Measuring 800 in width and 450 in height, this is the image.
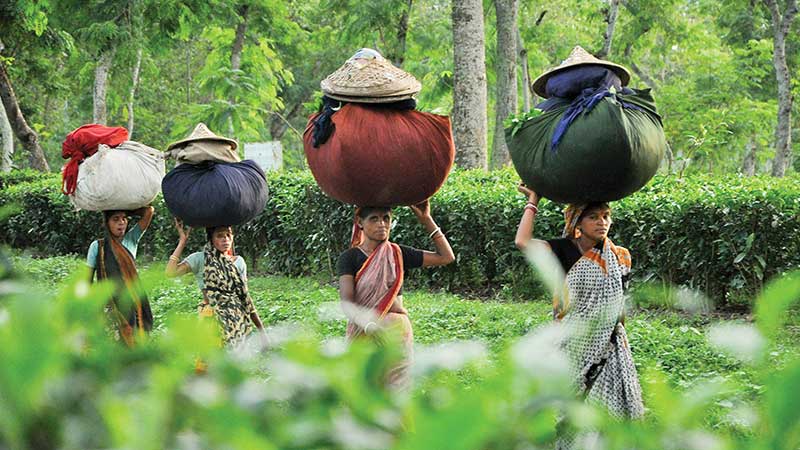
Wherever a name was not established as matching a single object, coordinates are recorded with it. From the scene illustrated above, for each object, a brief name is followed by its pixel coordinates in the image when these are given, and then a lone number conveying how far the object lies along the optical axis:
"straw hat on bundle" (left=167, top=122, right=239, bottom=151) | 11.50
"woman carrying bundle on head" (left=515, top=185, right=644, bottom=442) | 8.45
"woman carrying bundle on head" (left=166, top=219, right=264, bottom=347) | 11.35
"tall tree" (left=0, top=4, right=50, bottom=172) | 32.00
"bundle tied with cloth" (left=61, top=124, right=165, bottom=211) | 11.39
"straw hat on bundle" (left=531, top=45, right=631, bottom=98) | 8.61
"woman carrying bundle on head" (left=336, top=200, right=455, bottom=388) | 8.96
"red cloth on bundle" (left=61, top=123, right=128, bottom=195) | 11.60
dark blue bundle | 11.17
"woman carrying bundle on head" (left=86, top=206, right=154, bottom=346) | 11.37
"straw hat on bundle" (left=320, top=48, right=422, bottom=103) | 8.73
